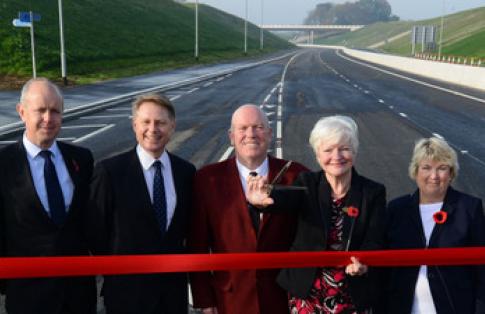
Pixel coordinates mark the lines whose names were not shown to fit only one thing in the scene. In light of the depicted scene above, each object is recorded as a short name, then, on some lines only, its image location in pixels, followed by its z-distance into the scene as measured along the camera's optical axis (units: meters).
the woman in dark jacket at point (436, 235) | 3.24
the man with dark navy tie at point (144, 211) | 3.37
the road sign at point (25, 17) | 23.43
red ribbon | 2.83
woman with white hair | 3.17
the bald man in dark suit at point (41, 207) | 3.33
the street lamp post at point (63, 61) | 26.48
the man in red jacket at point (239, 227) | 3.38
